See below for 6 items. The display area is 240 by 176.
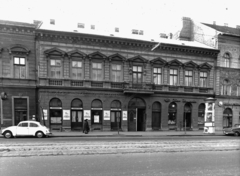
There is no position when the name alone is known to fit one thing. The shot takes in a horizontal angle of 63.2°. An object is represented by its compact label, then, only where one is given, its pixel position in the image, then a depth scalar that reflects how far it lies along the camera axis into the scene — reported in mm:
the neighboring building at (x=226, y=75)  26217
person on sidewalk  18906
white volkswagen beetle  15458
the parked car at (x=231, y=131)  19891
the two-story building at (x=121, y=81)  20719
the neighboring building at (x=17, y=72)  19469
